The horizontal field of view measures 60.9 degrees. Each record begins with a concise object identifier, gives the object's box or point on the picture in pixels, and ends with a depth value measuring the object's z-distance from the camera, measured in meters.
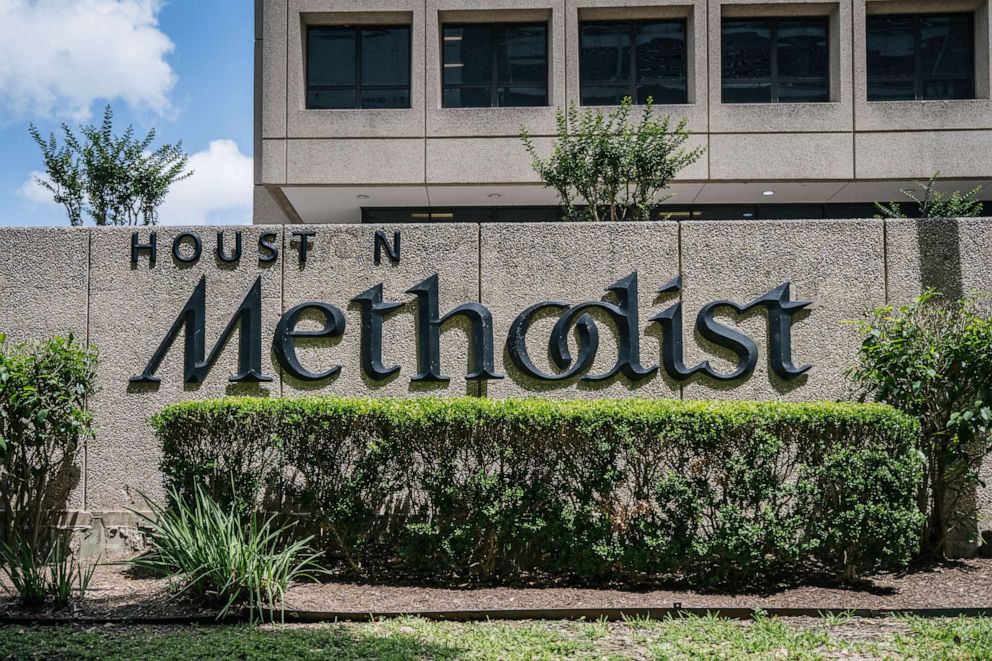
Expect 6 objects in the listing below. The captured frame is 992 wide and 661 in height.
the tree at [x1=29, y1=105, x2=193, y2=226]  15.70
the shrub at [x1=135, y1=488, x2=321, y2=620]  5.93
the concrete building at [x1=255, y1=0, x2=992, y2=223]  15.78
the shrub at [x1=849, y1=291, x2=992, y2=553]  6.88
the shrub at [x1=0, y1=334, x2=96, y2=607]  7.21
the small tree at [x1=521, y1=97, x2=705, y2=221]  9.66
